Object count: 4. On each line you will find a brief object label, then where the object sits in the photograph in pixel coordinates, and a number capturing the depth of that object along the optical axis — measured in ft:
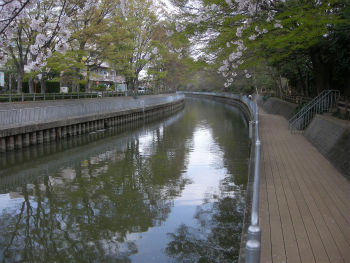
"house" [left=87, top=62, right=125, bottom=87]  234.99
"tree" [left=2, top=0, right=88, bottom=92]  28.76
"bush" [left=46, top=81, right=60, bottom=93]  123.24
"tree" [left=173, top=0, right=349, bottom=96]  41.16
